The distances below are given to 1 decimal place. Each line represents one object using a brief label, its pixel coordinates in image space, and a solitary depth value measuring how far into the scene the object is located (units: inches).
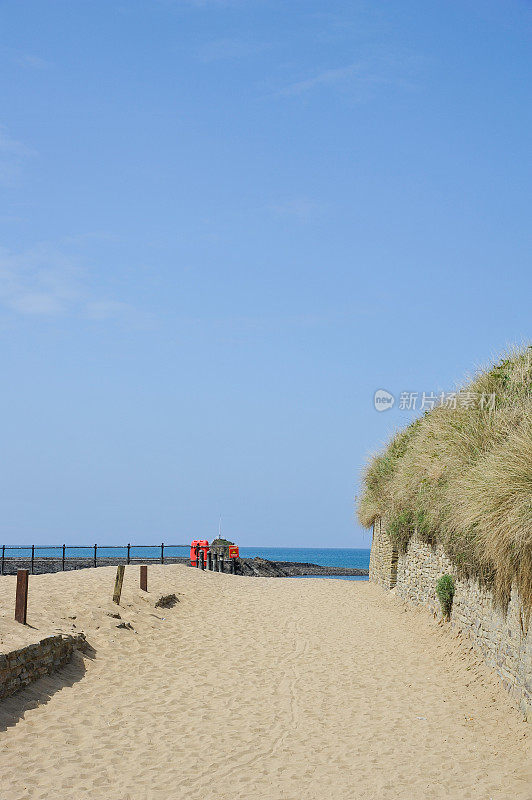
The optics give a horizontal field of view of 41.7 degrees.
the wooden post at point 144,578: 679.1
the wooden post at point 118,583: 563.2
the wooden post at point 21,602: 405.1
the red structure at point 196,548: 1132.9
